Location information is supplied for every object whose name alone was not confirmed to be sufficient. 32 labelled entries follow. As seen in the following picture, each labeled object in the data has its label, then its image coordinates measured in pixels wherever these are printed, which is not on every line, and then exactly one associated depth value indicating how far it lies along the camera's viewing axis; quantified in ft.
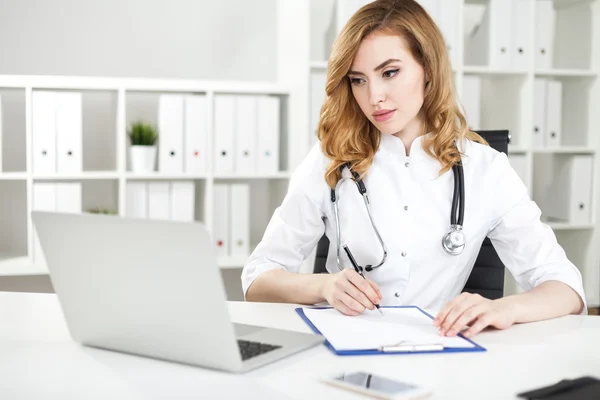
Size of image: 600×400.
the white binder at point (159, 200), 9.82
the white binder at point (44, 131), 9.29
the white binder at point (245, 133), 9.96
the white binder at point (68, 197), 9.46
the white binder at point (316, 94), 10.00
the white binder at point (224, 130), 9.89
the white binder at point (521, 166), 10.85
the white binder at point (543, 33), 10.89
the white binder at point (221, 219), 10.09
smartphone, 2.88
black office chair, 5.98
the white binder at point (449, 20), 10.32
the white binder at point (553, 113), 11.12
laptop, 3.05
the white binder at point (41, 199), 9.38
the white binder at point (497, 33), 10.68
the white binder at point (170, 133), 9.66
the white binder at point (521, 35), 10.73
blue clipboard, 3.54
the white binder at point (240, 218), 10.16
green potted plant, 9.64
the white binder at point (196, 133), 9.77
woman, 5.36
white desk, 3.01
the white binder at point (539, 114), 11.03
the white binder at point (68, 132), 9.36
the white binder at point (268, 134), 10.05
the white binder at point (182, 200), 9.88
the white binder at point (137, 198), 9.77
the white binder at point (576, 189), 11.18
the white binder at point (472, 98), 10.71
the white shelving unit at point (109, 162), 9.37
